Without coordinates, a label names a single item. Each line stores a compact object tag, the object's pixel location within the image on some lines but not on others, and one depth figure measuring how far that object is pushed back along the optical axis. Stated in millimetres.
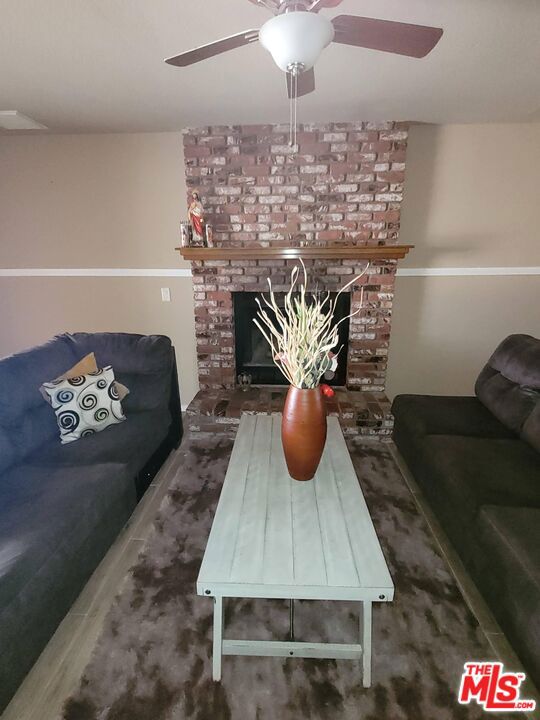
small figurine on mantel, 2920
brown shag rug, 1214
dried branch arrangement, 1504
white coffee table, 1133
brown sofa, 1296
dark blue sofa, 1233
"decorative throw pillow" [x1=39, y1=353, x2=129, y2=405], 2048
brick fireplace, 2850
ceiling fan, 1115
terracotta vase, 1516
